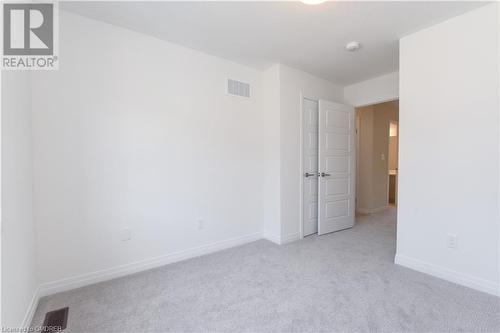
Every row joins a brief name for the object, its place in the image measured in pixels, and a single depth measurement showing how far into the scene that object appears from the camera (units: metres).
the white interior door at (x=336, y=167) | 3.55
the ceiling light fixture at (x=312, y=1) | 1.75
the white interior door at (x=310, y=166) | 3.49
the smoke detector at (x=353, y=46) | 2.59
